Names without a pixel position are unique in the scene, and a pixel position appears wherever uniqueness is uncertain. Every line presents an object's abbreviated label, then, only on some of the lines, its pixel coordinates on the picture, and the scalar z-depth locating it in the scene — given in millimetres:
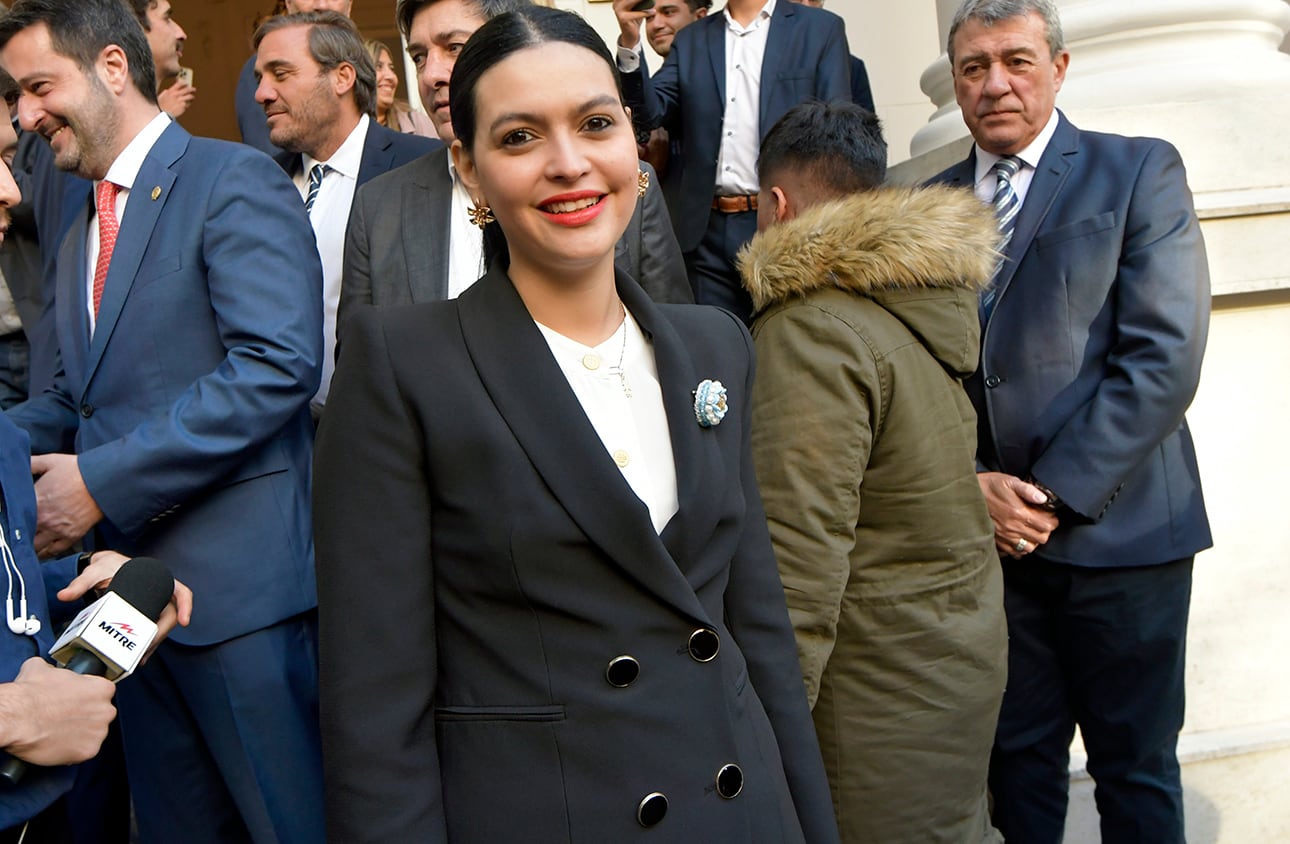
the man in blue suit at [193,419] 2471
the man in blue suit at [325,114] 3678
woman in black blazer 1508
